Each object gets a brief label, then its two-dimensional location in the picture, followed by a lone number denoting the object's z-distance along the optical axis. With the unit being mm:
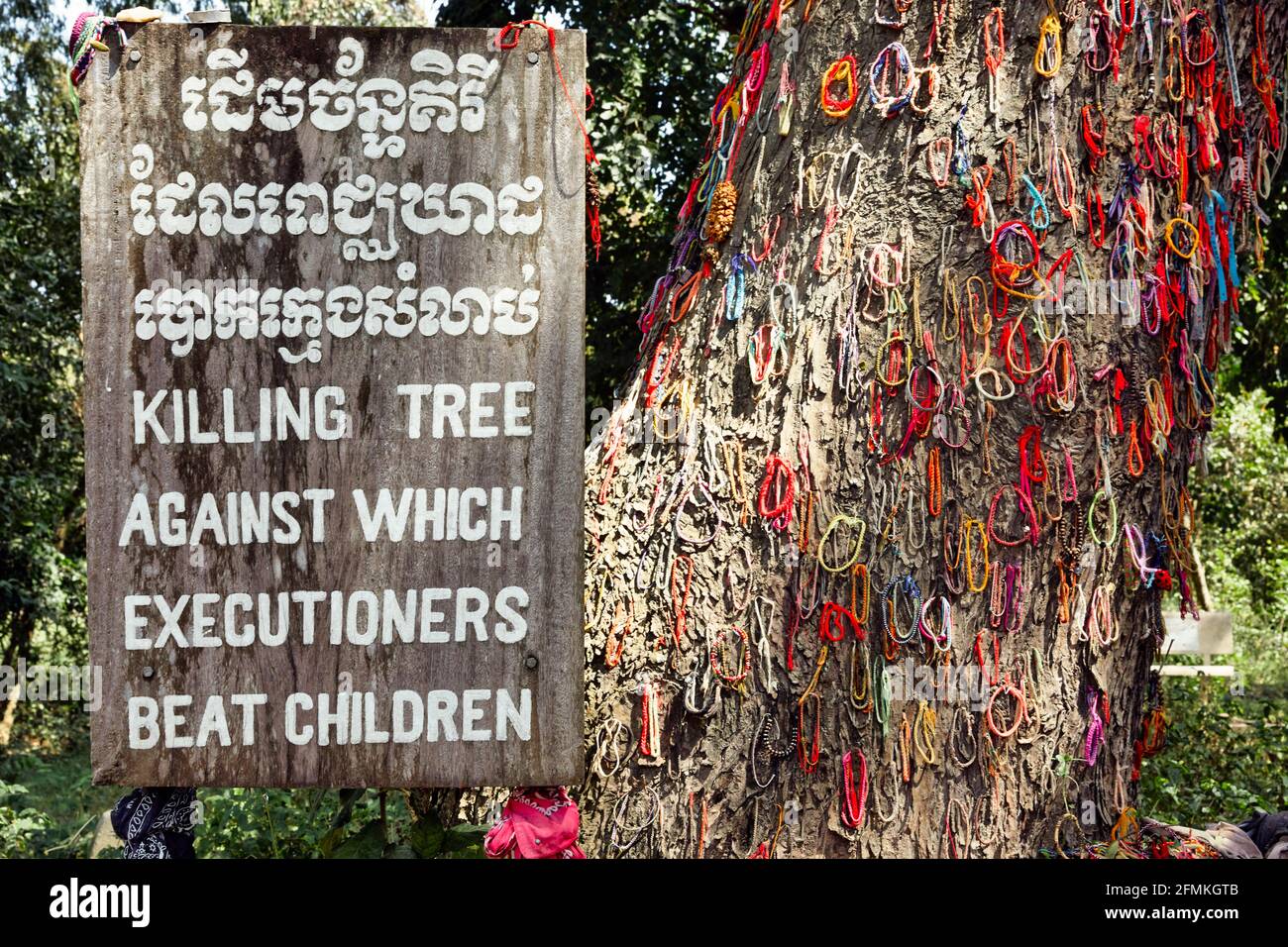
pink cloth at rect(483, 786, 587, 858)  2270
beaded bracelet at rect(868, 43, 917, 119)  2330
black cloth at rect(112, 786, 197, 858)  2287
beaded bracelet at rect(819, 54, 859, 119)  2373
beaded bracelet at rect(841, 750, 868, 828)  2238
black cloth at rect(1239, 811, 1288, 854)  2760
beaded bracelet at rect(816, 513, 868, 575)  2260
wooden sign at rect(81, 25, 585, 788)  2176
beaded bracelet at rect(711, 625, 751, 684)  2281
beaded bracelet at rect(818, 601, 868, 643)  2260
